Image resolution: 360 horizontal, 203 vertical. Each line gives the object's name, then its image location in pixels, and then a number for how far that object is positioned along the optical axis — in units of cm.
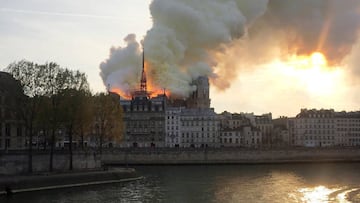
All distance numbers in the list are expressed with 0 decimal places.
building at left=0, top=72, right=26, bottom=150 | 6581
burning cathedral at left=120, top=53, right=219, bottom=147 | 15475
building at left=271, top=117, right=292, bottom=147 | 19424
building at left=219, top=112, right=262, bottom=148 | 16550
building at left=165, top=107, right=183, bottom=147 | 15575
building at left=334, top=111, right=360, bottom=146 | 19275
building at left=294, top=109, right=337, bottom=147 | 18800
